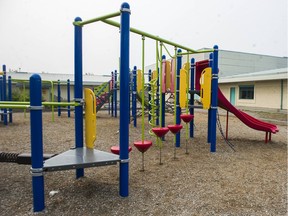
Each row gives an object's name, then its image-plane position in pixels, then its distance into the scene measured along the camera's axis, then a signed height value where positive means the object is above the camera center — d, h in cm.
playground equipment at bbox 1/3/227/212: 251 -47
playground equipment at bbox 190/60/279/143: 525 -1
